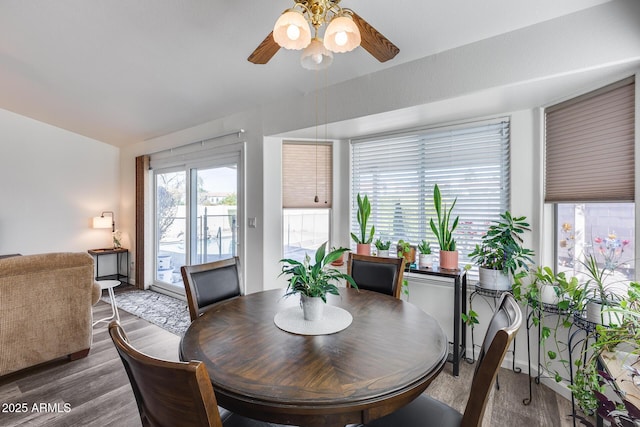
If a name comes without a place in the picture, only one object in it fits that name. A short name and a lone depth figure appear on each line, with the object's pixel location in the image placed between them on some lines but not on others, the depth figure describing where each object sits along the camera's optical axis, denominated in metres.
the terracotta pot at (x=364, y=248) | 2.88
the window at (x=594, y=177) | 1.75
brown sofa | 2.21
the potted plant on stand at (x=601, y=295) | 1.62
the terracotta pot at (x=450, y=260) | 2.46
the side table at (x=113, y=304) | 3.16
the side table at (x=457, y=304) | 2.28
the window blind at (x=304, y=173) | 3.30
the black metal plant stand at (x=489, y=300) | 2.22
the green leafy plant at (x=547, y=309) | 1.99
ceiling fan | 1.29
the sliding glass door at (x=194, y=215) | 3.81
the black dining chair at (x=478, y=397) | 0.93
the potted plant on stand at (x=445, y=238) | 2.46
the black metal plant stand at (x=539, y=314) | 2.03
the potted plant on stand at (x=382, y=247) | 2.76
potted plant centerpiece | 1.37
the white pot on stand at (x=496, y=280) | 2.22
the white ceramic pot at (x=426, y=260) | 2.56
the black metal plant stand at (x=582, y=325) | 1.72
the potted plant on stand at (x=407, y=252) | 2.64
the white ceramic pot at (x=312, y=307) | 1.39
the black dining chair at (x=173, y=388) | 0.72
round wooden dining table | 0.89
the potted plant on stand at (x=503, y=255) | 2.18
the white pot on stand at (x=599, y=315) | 1.60
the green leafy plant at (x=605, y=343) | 1.21
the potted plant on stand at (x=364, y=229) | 2.87
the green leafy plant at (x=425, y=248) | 2.59
